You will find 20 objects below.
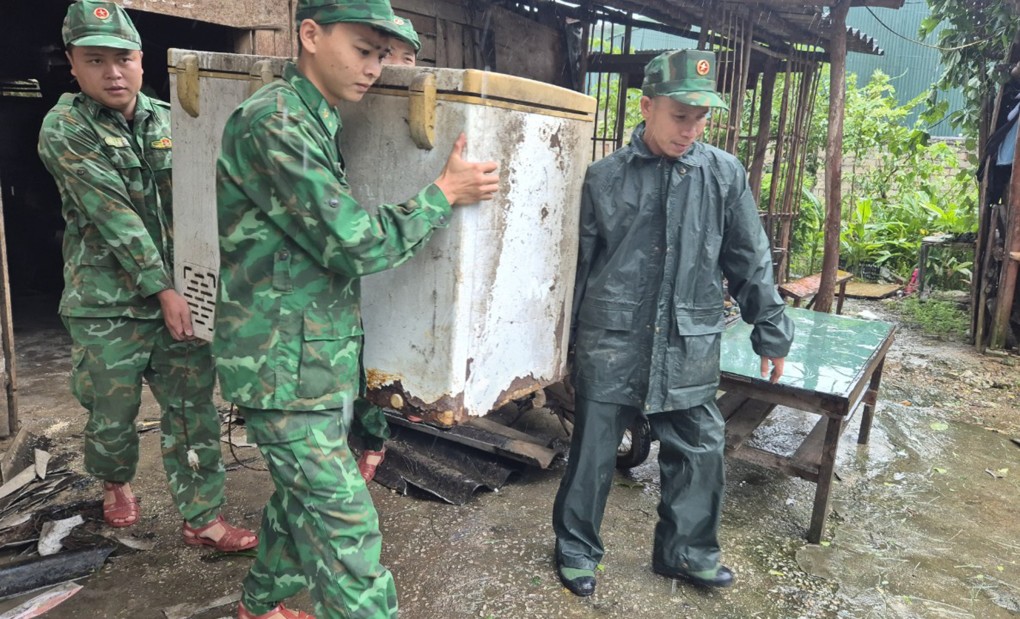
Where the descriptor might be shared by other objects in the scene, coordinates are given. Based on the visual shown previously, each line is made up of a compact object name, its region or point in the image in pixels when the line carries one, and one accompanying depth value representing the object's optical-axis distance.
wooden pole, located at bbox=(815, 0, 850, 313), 5.82
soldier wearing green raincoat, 2.53
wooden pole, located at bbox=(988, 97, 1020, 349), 6.34
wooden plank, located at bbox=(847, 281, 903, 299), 9.11
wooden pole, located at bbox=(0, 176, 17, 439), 3.81
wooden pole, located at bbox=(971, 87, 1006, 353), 6.84
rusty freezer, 1.85
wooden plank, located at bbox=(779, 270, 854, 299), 6.64
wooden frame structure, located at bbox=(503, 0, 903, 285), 5.89
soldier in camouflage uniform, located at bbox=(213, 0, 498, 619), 1.70
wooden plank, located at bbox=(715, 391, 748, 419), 3.76
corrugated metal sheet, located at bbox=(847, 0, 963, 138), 15.52
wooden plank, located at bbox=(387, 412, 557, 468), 3.58
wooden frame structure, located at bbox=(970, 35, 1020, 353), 6.45
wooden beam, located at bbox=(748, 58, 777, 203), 7.13
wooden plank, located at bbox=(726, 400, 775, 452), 3.38
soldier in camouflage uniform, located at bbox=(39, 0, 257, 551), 2.57
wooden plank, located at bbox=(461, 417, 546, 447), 3.76
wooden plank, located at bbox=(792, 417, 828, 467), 3.25
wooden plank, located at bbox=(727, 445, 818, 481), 3.22
